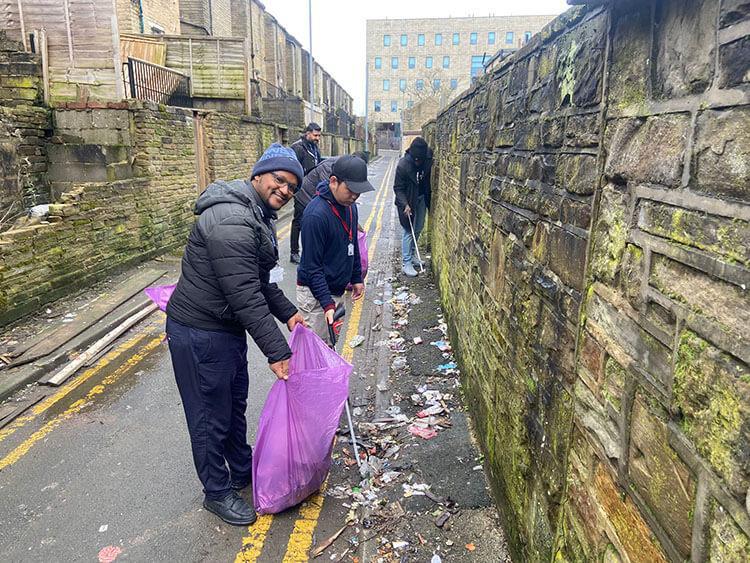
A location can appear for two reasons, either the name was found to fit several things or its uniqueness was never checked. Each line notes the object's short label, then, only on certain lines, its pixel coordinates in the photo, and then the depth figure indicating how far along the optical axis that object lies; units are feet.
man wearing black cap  12.92
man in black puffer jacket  9.34
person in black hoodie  29.19
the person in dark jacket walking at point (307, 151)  29.73
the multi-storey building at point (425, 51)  240.32
